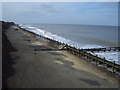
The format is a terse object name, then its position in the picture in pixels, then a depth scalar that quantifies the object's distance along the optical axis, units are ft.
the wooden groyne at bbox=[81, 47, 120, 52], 69.12
